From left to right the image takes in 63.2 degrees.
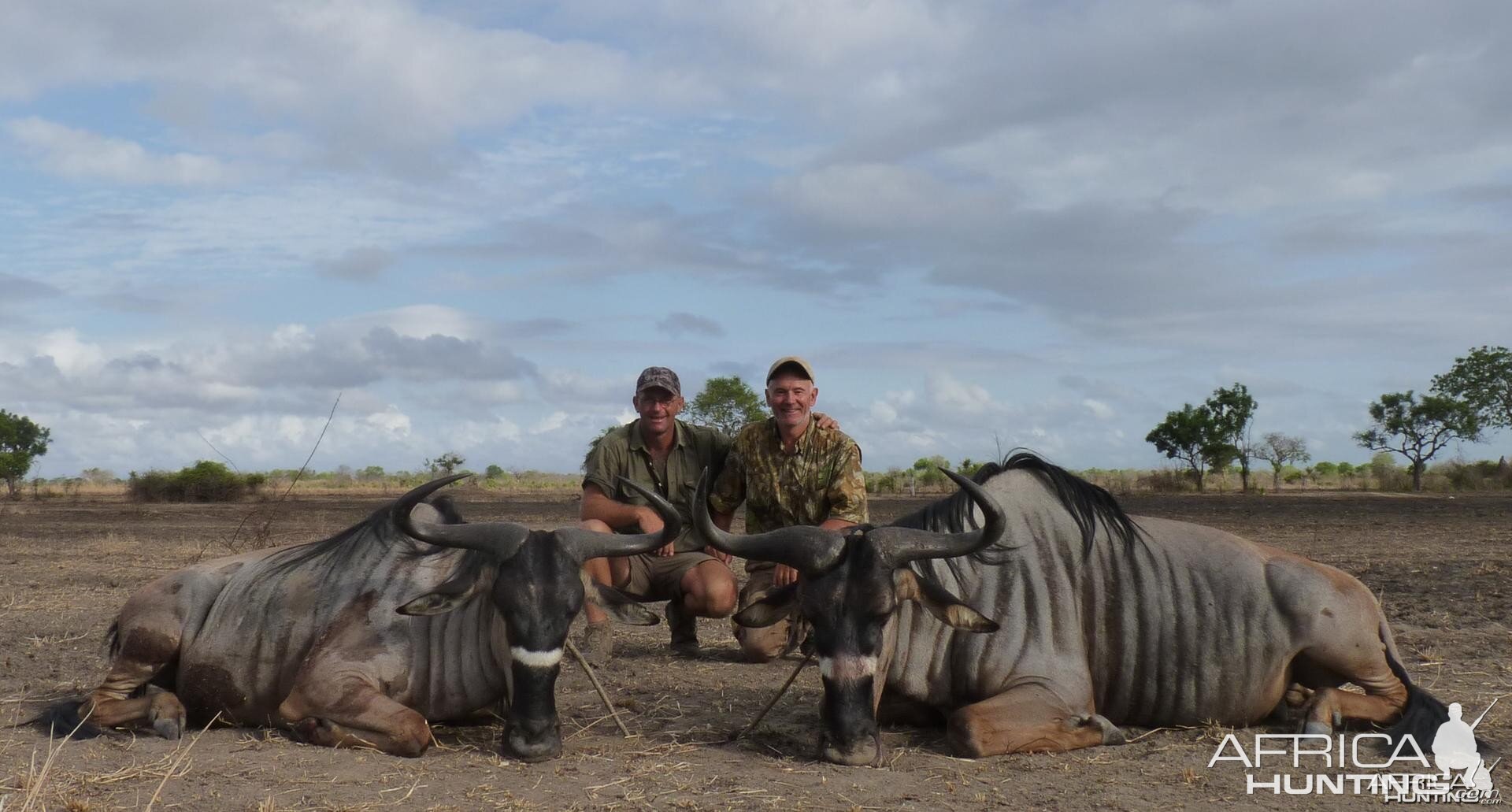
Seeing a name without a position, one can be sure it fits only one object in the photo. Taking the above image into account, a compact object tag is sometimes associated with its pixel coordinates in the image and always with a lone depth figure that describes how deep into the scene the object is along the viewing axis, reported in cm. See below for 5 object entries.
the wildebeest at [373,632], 662
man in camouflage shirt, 897
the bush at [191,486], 4212
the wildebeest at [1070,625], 653
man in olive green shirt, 968
